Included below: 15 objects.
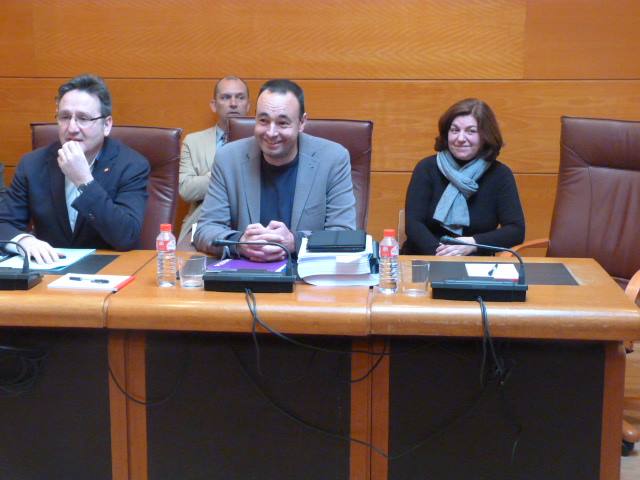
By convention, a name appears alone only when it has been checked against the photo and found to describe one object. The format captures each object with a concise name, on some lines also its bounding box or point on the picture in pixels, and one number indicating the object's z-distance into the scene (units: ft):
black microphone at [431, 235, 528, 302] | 6.20
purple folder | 6.88
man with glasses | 8.64
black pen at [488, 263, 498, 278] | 6.72
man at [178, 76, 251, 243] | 12.55
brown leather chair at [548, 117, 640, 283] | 10.37
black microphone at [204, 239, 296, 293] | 6.54
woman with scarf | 10.46
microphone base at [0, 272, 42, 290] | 6.54
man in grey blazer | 8.47
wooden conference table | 6.08
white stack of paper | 6.78
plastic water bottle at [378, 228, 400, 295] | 6.61
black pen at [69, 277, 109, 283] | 6.74
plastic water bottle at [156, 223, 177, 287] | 6.86
